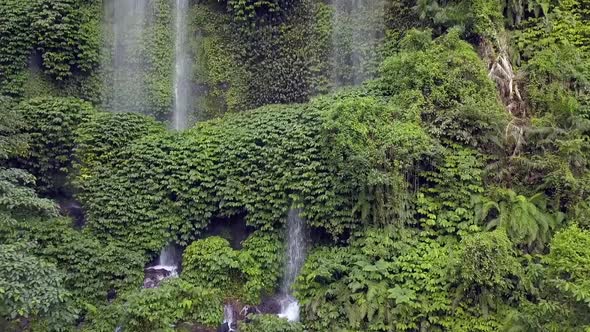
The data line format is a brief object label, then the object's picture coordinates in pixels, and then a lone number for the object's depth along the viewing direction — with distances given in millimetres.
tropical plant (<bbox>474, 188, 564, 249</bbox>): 11172
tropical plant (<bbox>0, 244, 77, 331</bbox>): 9453
